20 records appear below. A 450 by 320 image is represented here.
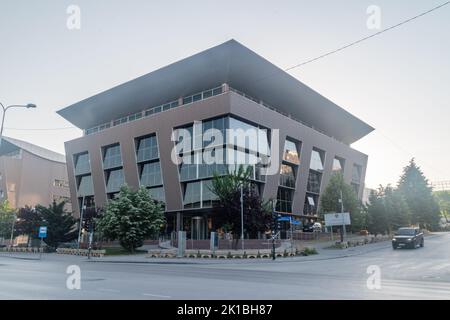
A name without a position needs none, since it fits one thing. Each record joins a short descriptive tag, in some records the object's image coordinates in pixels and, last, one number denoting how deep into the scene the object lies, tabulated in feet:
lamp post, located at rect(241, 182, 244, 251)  113.70
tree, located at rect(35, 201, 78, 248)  168.35
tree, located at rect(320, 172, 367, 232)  152.87
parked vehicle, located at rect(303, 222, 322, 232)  187.52
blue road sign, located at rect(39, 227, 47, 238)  129.18
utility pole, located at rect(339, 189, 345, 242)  136.11
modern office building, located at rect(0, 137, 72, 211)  271.90
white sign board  135.95
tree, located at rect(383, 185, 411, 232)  194.03
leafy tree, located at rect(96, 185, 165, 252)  137.18
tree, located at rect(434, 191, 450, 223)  380.78
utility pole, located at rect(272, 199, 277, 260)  99.19
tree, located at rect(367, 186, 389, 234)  179.47
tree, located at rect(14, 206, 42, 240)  177.68
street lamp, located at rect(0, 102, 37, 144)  83.37
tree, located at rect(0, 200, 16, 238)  215.10
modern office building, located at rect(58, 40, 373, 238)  148.66
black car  115.75
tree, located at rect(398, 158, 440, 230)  247.09
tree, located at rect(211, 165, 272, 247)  116.88
